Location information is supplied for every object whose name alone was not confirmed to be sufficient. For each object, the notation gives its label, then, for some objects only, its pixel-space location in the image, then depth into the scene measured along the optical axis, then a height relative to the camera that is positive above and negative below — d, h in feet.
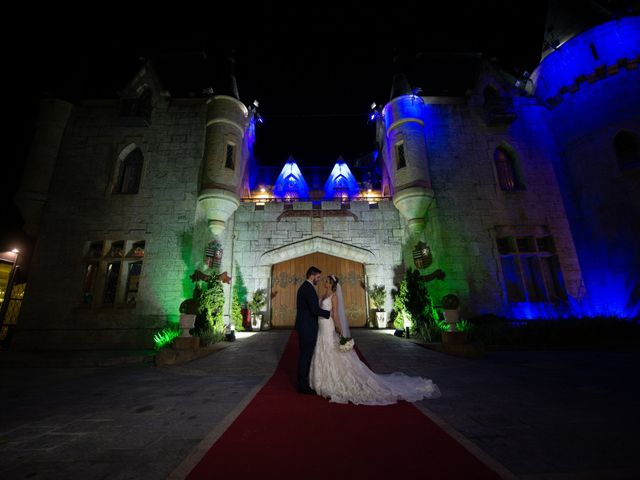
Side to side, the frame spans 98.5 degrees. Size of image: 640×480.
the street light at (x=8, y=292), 34.04 +3.27
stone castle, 32.45 +13.70
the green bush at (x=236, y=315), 36.76 +0.02
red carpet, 6.51 -3.64
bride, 11.82 -2.97
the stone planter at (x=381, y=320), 37.24 -1.03
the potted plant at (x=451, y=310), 23.40 +0.05
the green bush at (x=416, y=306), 29.35 +0.58
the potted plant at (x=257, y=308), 37.04 +0.89
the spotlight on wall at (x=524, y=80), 43.27 +35.14
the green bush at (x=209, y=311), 26.91 +0.47
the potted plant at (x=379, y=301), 37.29 +1.48
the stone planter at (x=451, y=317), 23.28 -0.52
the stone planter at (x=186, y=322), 23.47 -0.49
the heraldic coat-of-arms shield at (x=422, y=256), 35.50 +7.00
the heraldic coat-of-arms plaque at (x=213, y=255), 34.86 +7.55
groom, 13.94 -0.23
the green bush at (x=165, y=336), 26.50 -1.93
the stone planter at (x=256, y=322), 36.88 -0.96
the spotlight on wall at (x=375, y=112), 47.37 +34.14
